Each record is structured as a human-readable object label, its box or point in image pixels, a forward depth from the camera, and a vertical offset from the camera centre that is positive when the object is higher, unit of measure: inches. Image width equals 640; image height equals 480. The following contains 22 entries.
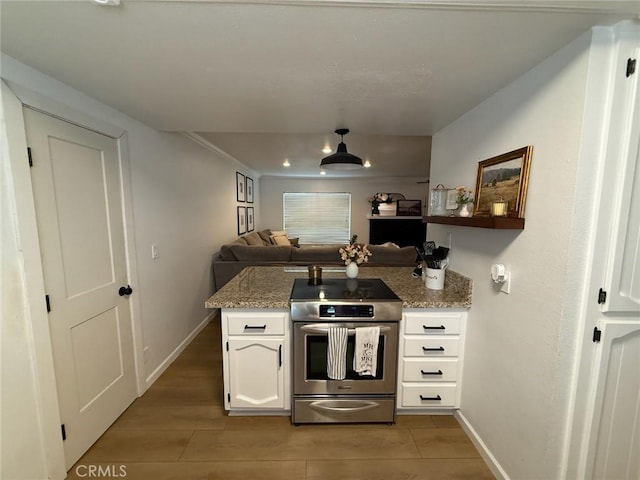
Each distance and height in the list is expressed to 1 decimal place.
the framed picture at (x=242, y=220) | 191.8 -4.7
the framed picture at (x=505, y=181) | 50.6 +7.4
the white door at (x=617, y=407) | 43.3 -32.7
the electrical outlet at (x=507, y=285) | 55.6 -15.0
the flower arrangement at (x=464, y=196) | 66.7 +5.0
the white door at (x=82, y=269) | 53.9 -13.3
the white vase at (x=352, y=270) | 89.5 -19.0
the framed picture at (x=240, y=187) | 187.1 +19.4
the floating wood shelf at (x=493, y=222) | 50.4 -1.4
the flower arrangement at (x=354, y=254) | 90.0 -13.6
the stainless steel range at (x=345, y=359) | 67.7 -38.8
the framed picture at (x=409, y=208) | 252.8 +6.7
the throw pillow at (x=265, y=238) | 212.6 -19.9
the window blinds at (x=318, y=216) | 265.0 -1.9
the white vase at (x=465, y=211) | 66.2 +1.1
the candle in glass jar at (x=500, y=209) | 54.4 +1.4
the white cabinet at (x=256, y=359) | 70.0 -39.5
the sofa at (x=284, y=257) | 140.9 -23.6
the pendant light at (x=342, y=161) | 97.8 +20.3
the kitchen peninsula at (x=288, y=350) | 70.0 -37.1
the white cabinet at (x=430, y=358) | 71.9 -39.8
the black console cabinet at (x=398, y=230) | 253.0 -15.1
